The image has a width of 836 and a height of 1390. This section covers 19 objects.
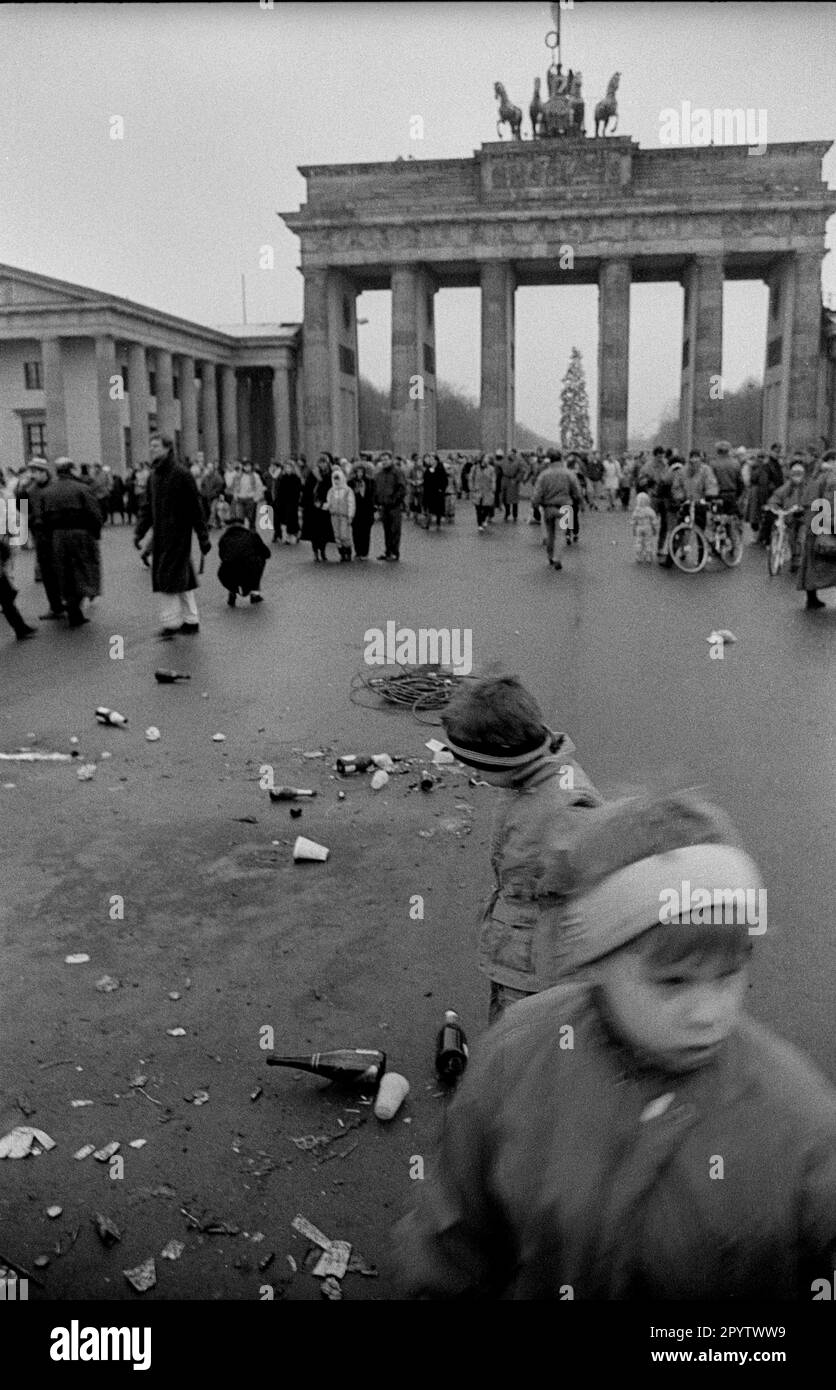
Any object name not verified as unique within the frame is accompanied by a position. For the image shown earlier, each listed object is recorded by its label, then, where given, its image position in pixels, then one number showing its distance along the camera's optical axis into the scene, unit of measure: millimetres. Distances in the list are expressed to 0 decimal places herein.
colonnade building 53750
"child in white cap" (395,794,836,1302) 1562
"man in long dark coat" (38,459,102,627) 13633
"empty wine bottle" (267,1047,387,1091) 3793
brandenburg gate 59906
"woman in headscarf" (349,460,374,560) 21766
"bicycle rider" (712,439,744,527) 20375
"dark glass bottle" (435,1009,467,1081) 3855
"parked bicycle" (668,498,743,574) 19625
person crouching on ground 15133
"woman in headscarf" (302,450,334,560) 21828
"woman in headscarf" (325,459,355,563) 21531
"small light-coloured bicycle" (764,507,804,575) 17984
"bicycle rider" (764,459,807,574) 18719
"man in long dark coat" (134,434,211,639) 12453
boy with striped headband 3400
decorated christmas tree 96500
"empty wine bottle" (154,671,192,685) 10328
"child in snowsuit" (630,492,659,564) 20938
